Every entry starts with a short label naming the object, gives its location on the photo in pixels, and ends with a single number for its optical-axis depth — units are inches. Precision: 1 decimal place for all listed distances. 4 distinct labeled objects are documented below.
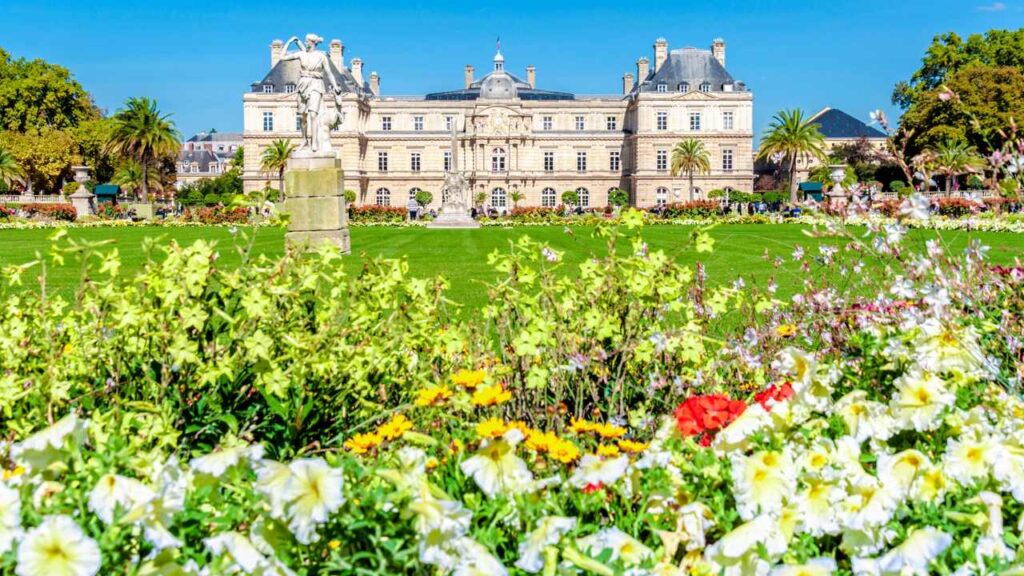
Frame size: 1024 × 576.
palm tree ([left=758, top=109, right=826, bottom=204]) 2667.3
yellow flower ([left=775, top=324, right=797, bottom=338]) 203.9
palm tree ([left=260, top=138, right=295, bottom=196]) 2748.5
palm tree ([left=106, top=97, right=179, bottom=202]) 2632.9
